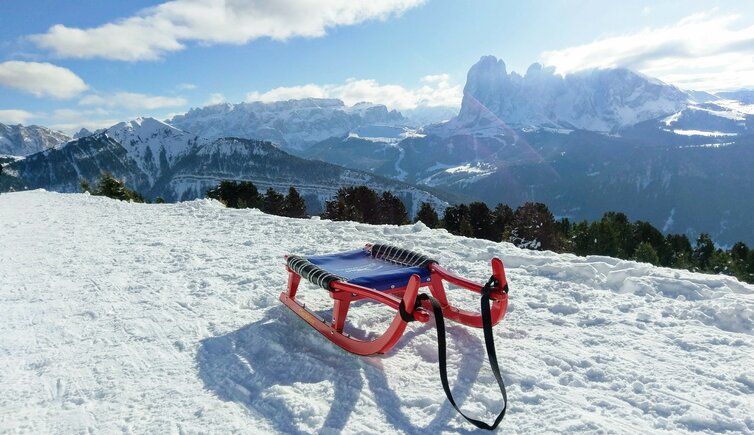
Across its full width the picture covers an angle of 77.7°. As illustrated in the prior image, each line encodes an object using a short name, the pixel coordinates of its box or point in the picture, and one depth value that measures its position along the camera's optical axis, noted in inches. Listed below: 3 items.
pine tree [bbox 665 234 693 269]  1687.7
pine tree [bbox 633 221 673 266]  1808.6
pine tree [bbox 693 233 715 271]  1888.5
